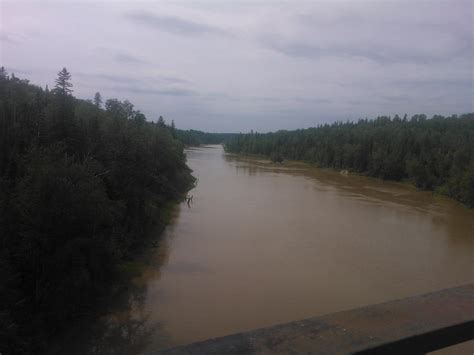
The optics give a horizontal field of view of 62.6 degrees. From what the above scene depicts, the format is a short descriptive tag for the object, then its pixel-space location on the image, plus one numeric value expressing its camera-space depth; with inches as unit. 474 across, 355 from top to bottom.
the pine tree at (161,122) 1995.4
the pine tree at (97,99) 1449.3
